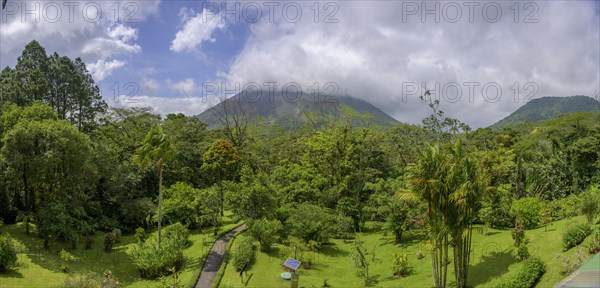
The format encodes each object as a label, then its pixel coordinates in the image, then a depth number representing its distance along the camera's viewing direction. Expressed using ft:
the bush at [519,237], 71.46
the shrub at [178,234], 85.90
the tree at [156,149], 86.43
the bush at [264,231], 91.30
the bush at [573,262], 53.42
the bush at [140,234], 104.72
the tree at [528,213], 84.69
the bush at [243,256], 82.12
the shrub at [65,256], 85.66
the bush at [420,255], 83.61
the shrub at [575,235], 61.67
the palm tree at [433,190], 59.88
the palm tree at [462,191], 59.00
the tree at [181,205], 106.93
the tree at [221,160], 116.67
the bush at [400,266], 77.66
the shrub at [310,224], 96.63
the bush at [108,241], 97.19
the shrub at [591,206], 59.21
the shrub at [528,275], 55.67
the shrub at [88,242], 96.94
